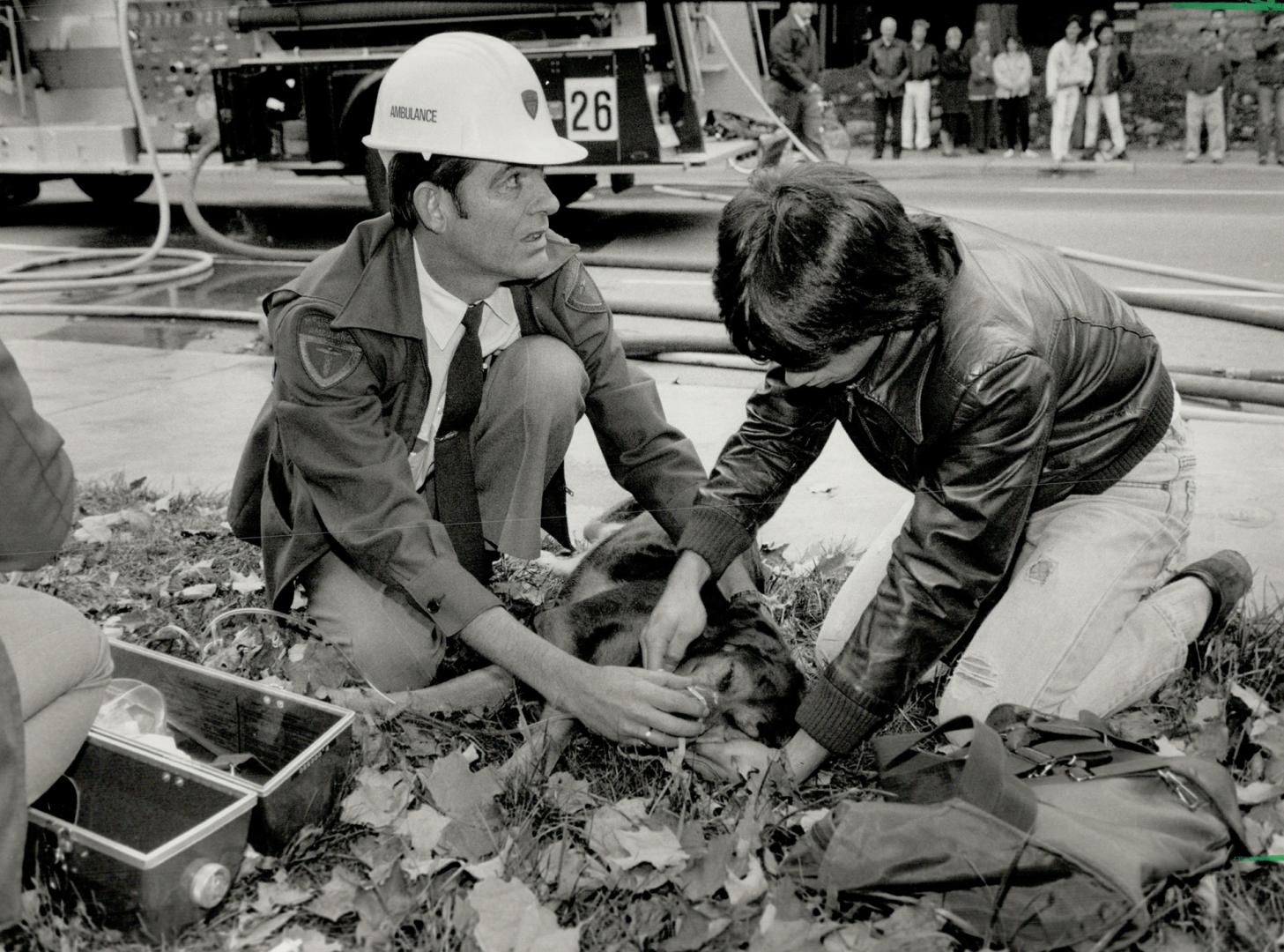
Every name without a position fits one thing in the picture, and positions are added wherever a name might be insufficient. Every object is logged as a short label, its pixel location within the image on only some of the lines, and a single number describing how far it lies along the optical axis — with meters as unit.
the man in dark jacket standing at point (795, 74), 12.70
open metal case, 2.04
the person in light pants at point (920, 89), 18.28
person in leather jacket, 2.28
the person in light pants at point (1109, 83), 16.86
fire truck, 8.41
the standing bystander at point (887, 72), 18.19
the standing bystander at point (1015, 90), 17.81
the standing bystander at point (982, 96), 17.91
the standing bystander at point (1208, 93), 16.61
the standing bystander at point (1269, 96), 16.09
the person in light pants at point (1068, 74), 16.91
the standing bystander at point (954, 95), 18.39
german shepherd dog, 2.60
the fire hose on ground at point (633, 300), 4.77
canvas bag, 1.96
